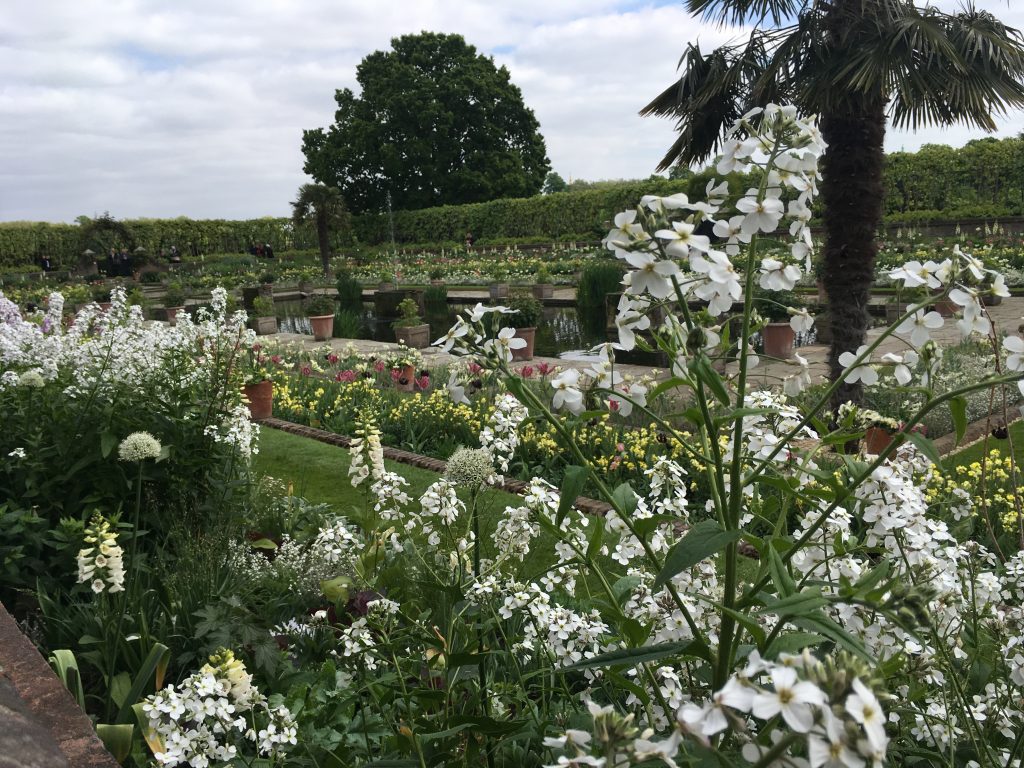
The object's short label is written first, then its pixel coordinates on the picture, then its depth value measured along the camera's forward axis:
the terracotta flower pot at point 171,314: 18.38
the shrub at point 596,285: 13.34
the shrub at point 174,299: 19.48
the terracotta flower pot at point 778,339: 9.82
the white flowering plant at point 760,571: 0.84
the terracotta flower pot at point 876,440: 5.43
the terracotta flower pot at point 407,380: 8.33
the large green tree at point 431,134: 40.12
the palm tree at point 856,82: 5.59
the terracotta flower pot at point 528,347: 10.48
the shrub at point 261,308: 15.58
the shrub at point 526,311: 10.88
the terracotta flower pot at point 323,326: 13.64
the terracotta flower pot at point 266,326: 15.48
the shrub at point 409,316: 12.72
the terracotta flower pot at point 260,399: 7.21
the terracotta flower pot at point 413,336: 12.45
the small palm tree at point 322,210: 31.44
